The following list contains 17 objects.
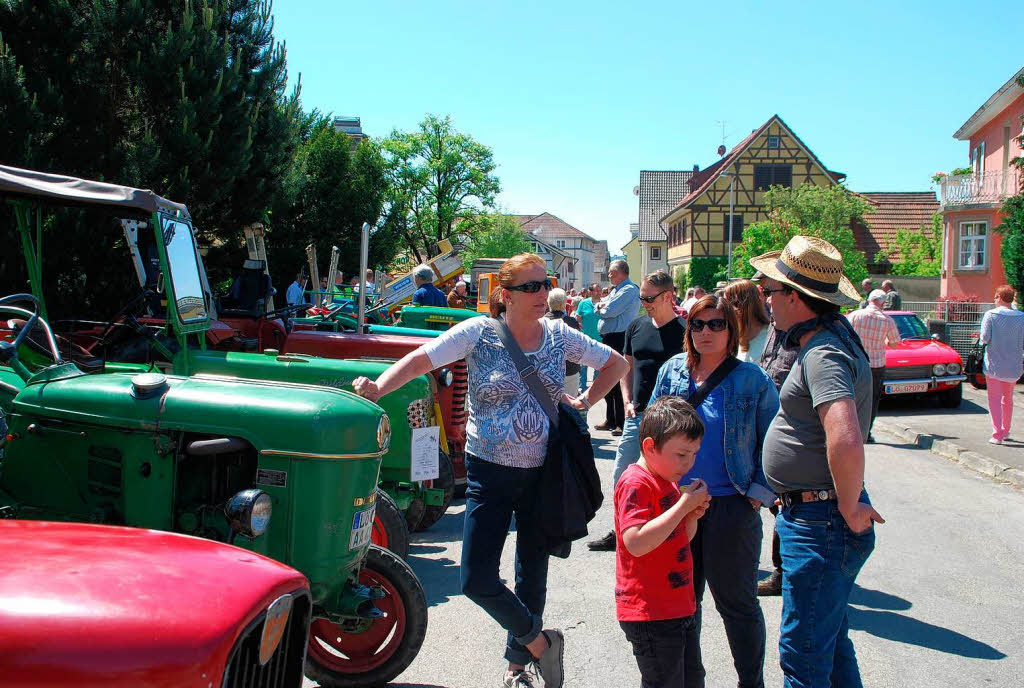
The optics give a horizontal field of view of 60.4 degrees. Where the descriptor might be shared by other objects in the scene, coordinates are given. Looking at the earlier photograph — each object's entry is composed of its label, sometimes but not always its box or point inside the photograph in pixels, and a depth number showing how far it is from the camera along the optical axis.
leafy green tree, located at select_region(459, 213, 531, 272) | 63.22
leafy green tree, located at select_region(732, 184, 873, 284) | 36.69
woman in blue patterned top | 3.57
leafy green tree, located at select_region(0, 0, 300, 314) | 11.68
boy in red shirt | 3.01
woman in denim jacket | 3.42
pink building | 28.12
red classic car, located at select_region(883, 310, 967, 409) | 13.48
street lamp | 51.12
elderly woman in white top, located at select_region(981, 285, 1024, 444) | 10.00
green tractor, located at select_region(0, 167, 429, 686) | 3.33
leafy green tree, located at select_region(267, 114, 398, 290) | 23.17
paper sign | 5.14
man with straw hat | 2.82
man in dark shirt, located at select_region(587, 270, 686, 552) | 5.73
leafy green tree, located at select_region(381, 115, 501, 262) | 60.59
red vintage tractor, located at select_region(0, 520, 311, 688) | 1.75
